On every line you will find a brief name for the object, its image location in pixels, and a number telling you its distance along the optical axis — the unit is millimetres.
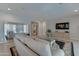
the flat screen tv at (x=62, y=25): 2491
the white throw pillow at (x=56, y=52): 1008
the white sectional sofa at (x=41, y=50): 996
